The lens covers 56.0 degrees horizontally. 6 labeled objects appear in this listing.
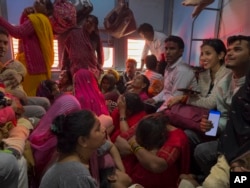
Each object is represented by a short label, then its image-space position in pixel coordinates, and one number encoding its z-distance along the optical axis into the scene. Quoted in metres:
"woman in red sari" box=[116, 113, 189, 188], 1.44
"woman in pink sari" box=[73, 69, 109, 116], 1.91
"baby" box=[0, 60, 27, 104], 1.79
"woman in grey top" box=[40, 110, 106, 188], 0.97
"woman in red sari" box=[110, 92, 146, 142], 1.90
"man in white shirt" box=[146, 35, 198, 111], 1.97
